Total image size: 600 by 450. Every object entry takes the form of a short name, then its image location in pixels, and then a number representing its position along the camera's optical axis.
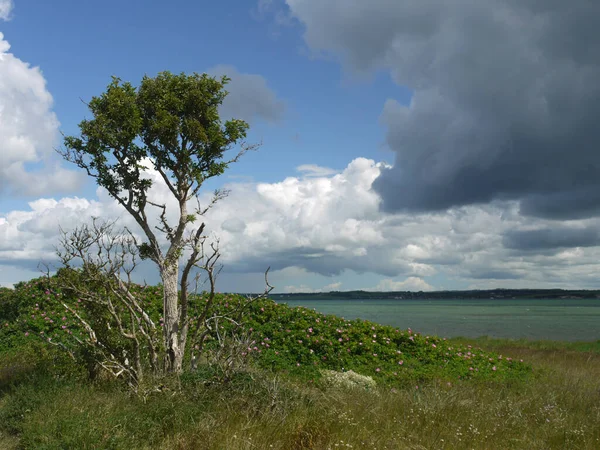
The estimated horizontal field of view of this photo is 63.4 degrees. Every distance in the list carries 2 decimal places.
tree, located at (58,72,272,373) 9.88
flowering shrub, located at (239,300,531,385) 13.39
